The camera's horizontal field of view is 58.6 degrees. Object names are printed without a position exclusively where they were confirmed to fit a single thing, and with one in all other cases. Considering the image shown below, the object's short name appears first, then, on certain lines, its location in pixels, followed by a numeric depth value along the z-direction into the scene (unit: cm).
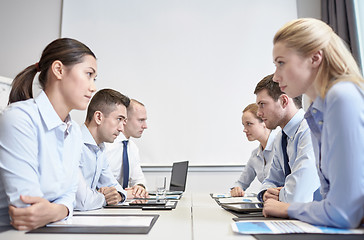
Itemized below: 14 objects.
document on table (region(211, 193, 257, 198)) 235
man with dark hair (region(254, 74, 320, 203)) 159
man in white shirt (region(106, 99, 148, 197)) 299
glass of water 195
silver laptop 288
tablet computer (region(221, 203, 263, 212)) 138
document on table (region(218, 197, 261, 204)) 188
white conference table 90
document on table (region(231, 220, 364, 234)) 89
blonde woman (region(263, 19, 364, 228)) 90
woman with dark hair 105
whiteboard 377
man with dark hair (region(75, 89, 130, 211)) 160
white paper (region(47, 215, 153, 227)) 105
